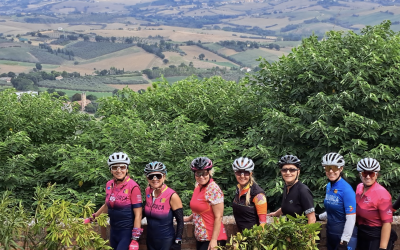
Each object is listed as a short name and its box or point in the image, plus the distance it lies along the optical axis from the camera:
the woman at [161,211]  6.78
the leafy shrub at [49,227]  6.30
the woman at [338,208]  6.43
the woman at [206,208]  6.60
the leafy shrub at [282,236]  6.09
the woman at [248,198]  6.57
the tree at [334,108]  10.01
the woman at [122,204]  6.88
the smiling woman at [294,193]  6.59
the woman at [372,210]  6.52
